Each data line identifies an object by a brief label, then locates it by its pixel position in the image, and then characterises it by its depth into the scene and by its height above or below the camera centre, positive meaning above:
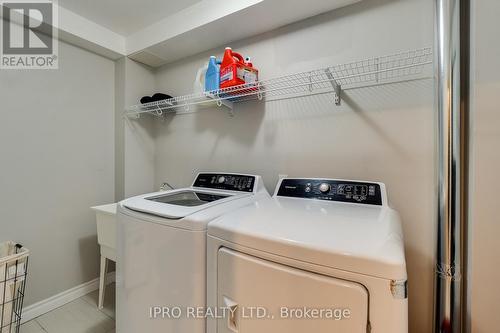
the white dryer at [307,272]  0.64 -0.34
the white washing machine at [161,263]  0.96 -0.45
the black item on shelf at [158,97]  2.20 +0.68
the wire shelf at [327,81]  1.30 +0.57
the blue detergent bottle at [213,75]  1.69 +0.70
